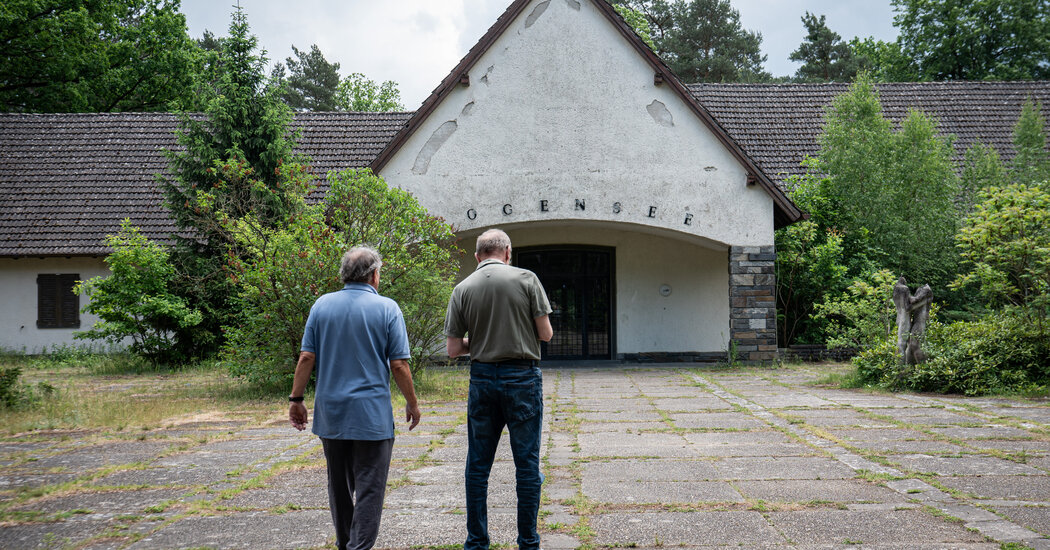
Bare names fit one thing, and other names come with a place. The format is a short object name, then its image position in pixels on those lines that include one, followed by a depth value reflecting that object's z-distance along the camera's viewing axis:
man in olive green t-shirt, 3.90
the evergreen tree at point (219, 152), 14.24
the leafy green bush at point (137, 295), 13.61
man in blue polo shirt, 3.68
